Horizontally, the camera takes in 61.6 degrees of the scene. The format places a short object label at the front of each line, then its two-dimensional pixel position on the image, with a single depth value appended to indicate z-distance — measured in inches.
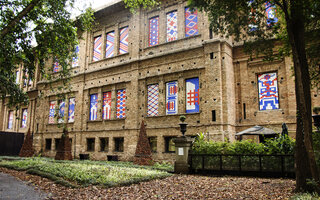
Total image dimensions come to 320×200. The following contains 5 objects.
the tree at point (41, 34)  454.9
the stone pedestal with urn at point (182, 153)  506.0
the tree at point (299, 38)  274.5
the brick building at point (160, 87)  666.8
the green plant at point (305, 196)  238.5
